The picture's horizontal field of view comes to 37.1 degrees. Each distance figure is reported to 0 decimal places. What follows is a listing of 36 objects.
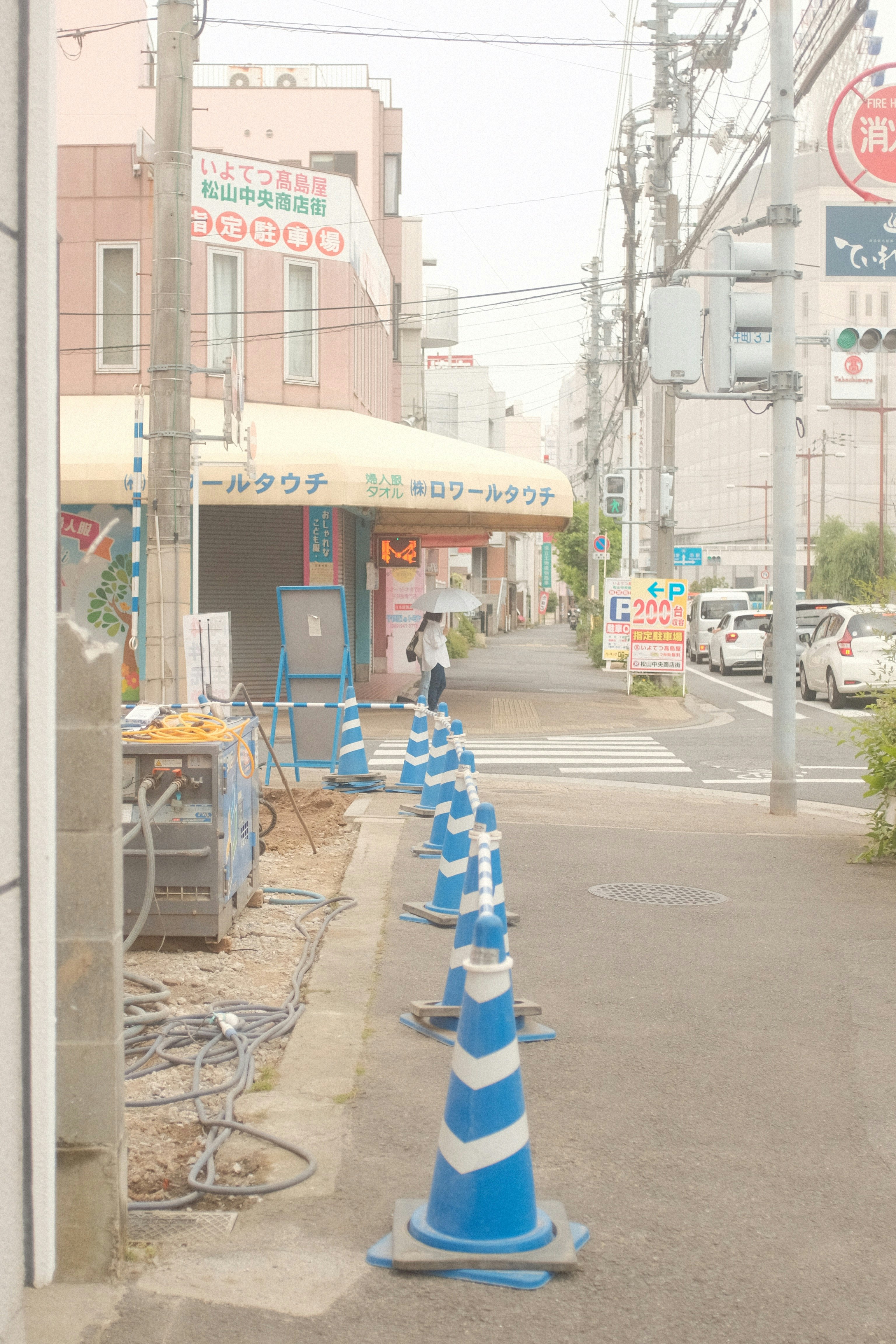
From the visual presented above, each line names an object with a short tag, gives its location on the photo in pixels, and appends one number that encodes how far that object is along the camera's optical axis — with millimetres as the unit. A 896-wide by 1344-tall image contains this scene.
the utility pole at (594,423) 47625
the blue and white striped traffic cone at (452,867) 7230
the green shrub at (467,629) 51188
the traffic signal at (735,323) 11398
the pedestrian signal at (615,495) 27516
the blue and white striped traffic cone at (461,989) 5062
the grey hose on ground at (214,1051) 4176
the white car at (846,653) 22344
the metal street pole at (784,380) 11539
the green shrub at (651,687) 26344
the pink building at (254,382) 20453
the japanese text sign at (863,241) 12586
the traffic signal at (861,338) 12500
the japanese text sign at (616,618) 30359
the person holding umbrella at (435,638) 18516
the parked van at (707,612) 42719
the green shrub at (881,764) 9375
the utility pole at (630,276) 30688
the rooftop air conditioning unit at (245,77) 39938
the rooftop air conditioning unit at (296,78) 38906
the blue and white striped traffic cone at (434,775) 10625
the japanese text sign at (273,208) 22391
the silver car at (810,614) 32375
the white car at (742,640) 34469
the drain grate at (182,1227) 3547
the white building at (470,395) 87125
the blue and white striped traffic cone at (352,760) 12789
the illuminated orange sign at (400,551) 28141
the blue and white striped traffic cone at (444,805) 8609
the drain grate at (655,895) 8125
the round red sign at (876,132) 12172
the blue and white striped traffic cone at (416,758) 13023
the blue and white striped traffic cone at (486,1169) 3396
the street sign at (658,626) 25672
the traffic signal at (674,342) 11195
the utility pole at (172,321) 11086
